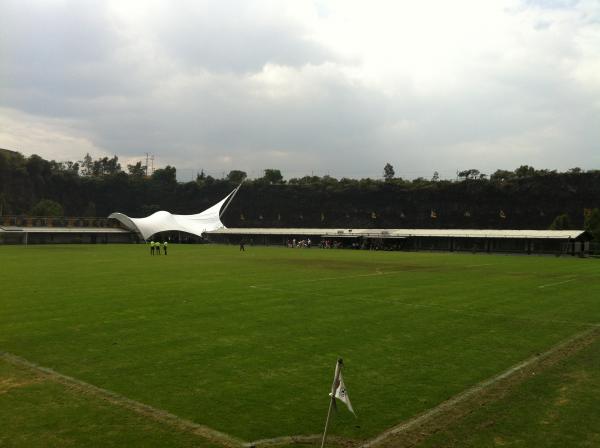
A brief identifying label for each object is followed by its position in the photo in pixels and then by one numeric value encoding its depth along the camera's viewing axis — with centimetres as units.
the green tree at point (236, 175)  13645
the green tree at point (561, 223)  7294
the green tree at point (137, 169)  15110
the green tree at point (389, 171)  14656
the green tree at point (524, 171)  10469
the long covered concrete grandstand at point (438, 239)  5816
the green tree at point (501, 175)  10519
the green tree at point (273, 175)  13462
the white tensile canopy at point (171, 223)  8662
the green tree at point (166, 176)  12979
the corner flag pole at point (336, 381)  529
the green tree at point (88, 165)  16150
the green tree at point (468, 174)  11145
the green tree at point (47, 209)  9775
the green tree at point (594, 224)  5750
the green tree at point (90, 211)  11753
